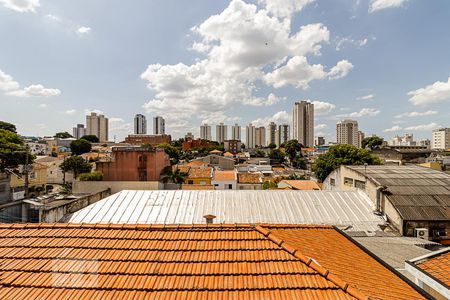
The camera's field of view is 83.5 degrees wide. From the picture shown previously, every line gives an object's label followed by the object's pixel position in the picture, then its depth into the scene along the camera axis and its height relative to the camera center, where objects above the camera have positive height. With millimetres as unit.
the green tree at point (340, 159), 37625 -1702
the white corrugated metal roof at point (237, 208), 13984 -3604
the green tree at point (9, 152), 27406 -506
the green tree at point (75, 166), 41522 -3074
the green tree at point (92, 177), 28914 -3394
